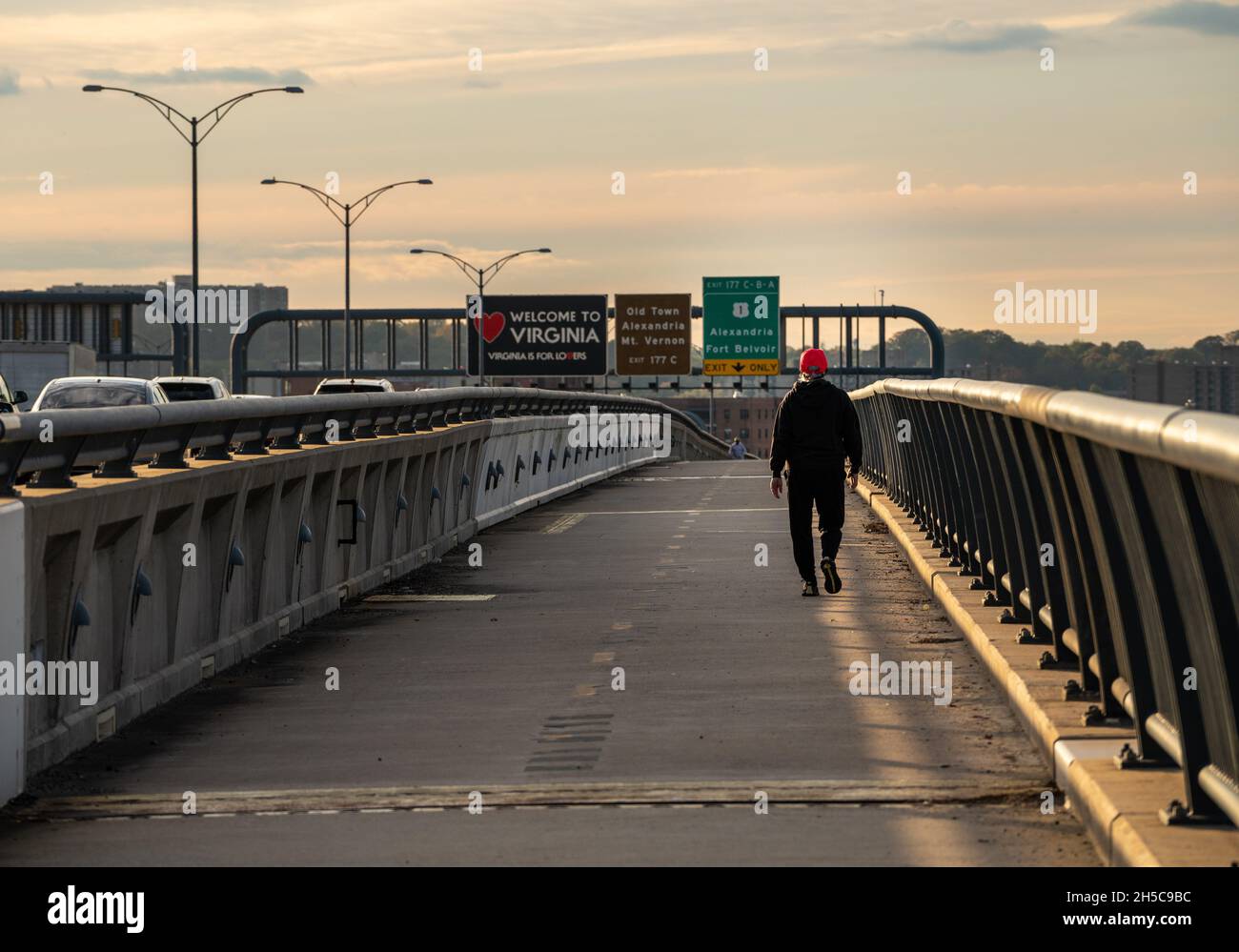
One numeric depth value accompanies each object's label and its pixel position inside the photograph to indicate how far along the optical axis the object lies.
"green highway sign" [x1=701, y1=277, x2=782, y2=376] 80.12
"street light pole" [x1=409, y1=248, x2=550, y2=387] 81.56
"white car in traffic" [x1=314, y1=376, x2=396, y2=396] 47.50
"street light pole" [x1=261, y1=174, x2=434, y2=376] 68.81
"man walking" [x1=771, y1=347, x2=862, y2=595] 17.83
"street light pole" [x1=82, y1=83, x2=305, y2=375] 50.66
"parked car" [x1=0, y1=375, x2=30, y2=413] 26.50
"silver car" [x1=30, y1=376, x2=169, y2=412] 28.30
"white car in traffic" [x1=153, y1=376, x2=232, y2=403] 36.50
